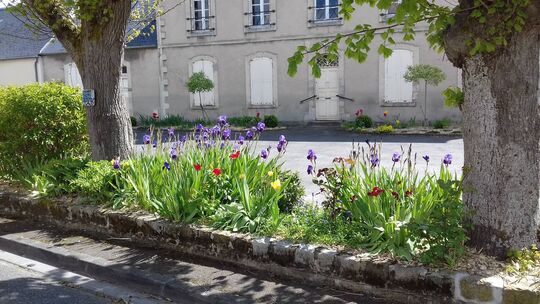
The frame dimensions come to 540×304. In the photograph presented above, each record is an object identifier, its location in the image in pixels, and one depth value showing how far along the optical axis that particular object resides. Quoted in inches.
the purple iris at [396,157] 180.1
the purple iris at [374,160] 179.4
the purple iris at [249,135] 217.3
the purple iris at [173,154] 211.2
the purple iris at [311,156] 193.2
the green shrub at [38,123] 276.1
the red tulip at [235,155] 208.6
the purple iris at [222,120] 229.8
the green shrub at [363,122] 682.8
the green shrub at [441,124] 635.5
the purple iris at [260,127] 217.6
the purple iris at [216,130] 237.0
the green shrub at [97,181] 225.1
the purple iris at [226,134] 226.5
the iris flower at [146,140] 241.2
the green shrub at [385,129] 642.8
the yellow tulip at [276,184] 182.9
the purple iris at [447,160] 177.2
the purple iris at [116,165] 221.8
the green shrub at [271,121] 738.2
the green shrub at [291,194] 204.4
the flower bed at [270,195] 150.3
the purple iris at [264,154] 204.7
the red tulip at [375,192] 158.4
